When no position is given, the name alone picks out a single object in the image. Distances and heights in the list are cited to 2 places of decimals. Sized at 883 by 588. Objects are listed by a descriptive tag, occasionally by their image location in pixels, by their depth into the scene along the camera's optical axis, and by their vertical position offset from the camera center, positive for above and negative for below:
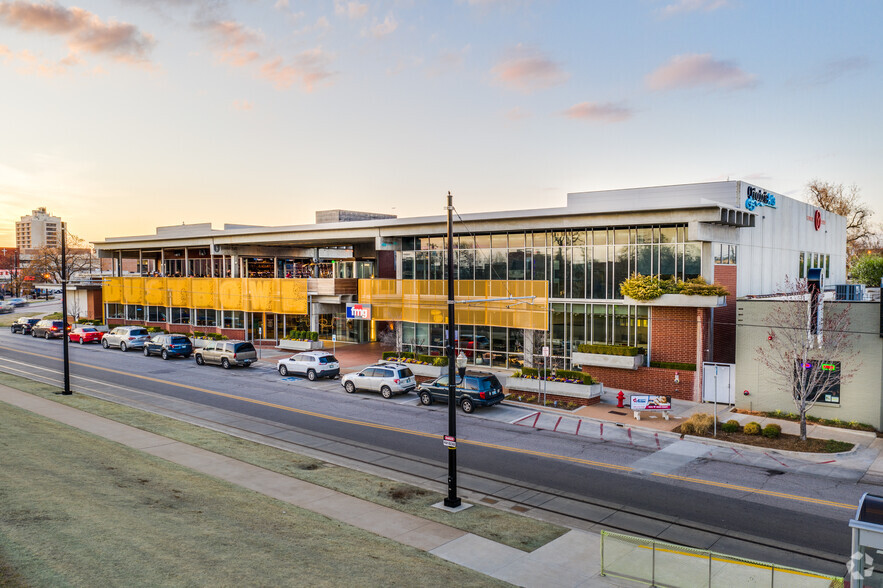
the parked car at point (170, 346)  46.00 -5.43
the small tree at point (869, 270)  65.62 +0.33
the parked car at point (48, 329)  60.56 -5.40
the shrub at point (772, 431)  22.86 -5.99
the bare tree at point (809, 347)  23.41 -3.02
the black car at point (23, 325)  65.74 -5.42
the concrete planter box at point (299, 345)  49.28 -5.77
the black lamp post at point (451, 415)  16.14 -3.85
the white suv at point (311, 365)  37.06 -5.60
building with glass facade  32.41 +0.02
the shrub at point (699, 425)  24.03 -6.08
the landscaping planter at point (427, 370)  36.50 -5.84
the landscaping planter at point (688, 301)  29.51 -1.37
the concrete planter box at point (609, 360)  32.25 -4.72
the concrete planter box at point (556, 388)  29.58 -5.72
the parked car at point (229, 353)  41.50 -5.44
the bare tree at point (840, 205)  86.12 +9.70
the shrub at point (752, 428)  23.33 -6.01
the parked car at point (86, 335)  56.47 -5.53
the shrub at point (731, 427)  23.79 -6.06
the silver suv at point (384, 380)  31.94 -5.65
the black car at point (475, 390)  28.25 -5.53
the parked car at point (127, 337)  51.22 -5.27
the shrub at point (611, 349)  32.56 -4.15
